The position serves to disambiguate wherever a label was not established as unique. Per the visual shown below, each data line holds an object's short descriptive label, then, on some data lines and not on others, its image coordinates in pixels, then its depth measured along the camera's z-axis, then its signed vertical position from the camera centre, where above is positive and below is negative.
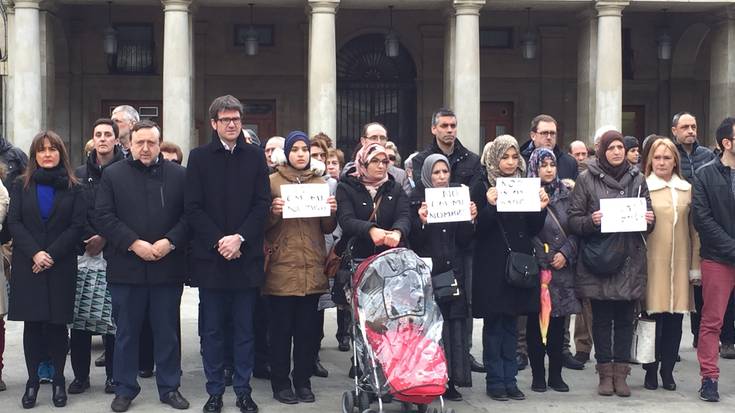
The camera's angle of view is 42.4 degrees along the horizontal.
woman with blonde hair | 8.34 -0.43
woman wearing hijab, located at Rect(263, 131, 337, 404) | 7.80 -0.64
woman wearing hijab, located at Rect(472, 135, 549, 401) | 8.03 -0.62
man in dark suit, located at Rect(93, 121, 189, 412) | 7.50 -0.41
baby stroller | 6.91 -0.99
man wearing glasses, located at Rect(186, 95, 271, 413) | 7.46 -0.29
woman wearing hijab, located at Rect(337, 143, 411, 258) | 7.62 -0.03
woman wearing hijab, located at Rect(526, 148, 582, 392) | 8.41 -0.71
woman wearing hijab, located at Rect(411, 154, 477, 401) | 7.84 -0.44
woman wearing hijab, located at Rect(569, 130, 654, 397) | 8.12 -0.56
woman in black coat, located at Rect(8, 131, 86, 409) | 7.64 -0.40
